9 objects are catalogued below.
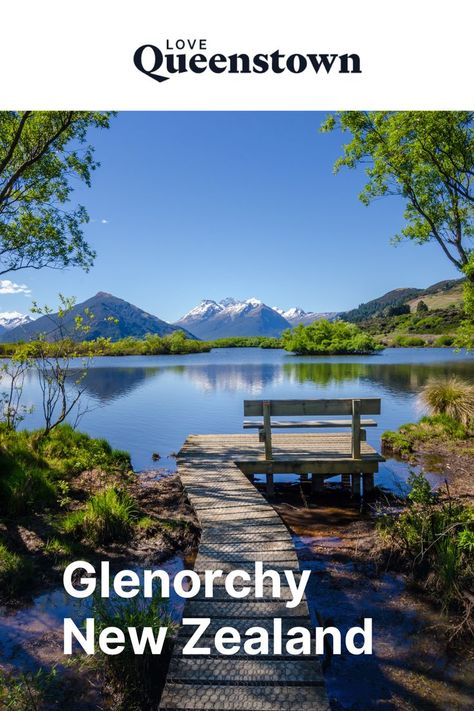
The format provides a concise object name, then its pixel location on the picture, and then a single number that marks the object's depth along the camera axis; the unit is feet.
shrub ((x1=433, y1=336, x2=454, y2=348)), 418.92
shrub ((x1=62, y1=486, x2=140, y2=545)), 27.84
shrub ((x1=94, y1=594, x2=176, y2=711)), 15.69
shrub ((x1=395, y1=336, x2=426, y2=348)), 449.19
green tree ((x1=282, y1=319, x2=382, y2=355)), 375.45
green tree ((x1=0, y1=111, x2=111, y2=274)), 43.73
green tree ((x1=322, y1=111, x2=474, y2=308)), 41.75
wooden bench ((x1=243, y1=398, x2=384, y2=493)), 38.78
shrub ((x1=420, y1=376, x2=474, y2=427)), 61.52
